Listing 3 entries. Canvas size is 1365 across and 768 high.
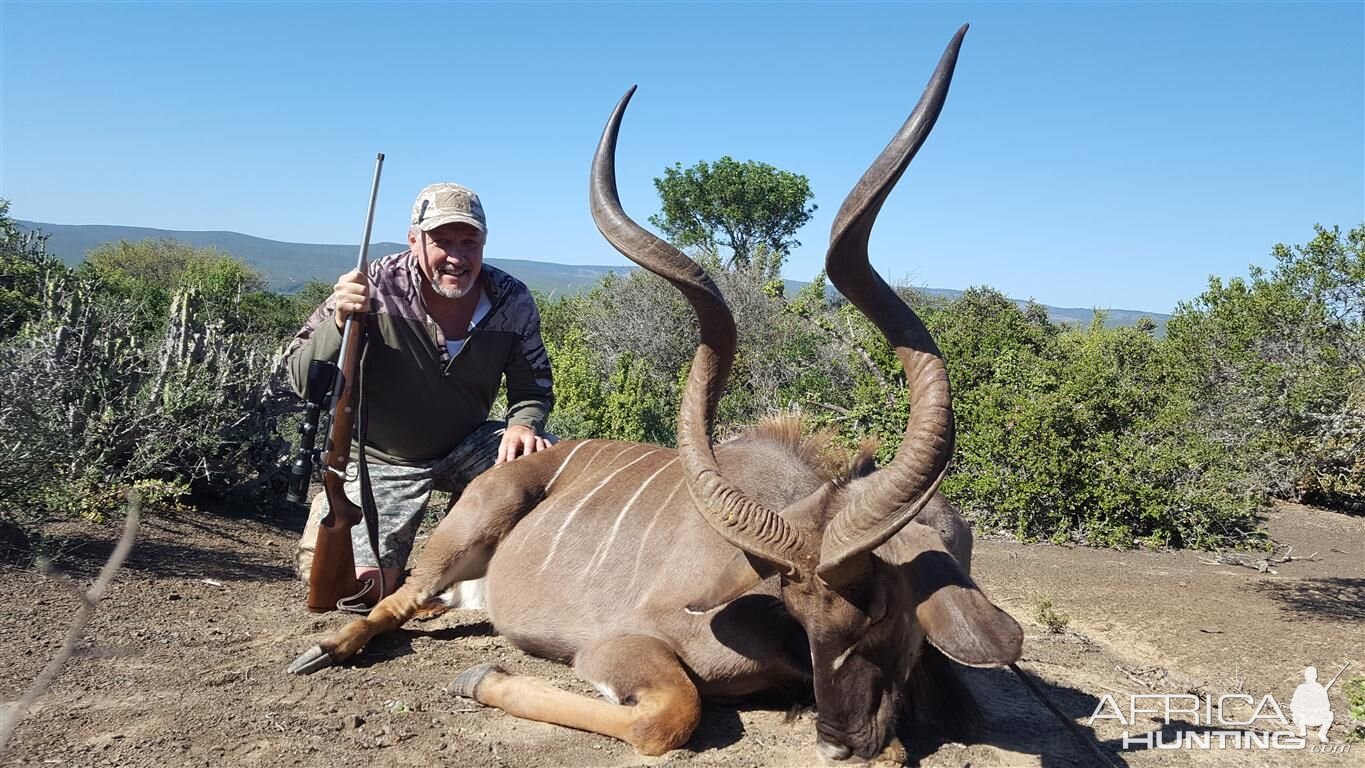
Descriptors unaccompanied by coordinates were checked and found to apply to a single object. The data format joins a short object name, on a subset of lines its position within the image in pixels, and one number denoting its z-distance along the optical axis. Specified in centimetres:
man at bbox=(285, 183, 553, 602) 493
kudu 282
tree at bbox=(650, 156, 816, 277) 3453
